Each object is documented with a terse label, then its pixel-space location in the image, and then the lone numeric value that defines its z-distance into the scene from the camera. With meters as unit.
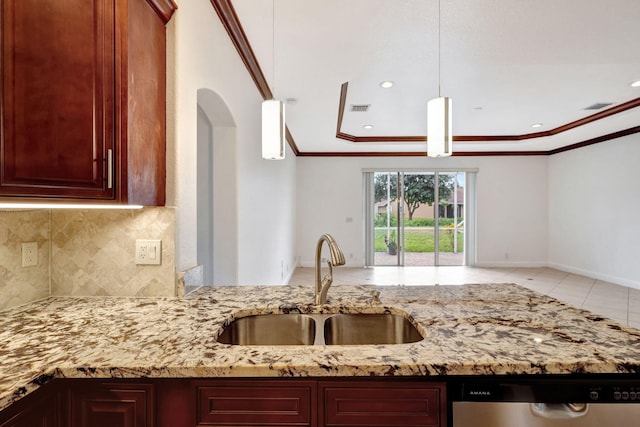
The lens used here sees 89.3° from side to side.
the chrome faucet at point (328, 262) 1.29
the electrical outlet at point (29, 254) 1.42
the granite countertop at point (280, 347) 0.86
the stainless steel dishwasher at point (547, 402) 0.88
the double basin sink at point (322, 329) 1.38
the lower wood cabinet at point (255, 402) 0.90
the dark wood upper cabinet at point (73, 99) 1.02
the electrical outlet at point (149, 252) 1.54
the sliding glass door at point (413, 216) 7.36
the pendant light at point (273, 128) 1.75
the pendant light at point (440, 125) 1.75
